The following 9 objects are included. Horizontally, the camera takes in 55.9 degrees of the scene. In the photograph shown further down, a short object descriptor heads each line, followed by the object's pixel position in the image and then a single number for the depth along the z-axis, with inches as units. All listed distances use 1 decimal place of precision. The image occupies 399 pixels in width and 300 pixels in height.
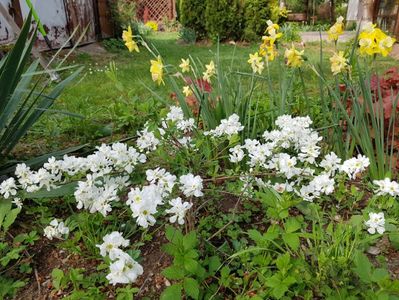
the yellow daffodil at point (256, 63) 74.4
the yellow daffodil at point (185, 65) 76.5
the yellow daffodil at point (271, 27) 71.4
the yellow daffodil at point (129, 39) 71.2
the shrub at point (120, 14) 300.0
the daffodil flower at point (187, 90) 79.9
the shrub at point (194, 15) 351.9
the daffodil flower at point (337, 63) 62.2
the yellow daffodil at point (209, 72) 77.7
